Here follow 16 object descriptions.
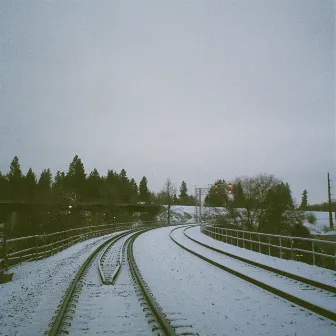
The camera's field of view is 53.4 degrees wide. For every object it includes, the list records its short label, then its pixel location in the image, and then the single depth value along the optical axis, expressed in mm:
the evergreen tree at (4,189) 115419
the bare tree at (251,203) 53281
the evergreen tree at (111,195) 67894
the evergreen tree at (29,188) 80350
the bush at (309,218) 52003
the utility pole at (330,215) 40400
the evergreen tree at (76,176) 114125
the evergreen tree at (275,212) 50625
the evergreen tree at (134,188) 148900
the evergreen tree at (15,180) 112438
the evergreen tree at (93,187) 118950
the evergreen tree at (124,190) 110938
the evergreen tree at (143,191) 145250
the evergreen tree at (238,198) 54969
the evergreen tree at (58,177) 155325
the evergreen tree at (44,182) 66312
